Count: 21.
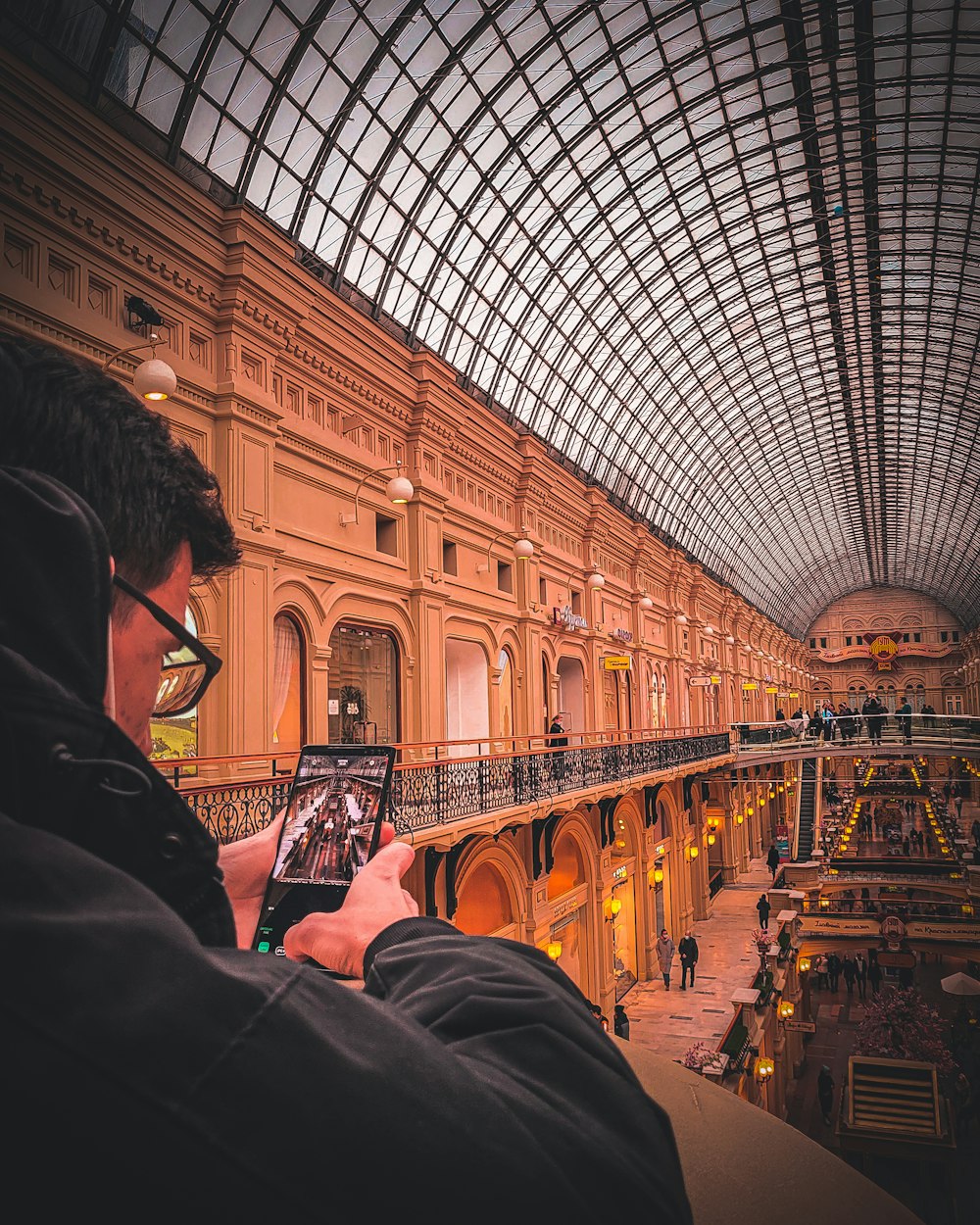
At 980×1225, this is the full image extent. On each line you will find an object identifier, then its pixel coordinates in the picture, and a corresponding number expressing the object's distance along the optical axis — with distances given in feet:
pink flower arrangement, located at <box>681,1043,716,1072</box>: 57.72
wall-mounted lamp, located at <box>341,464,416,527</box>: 45.52
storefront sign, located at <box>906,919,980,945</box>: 101.14
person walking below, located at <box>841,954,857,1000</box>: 102.91
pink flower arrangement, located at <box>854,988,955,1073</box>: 63.36
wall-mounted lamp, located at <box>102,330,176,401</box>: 29.04
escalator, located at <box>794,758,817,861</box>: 134.31
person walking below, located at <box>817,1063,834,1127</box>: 69.00
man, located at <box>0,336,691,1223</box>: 1.93
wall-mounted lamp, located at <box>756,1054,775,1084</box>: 64.21
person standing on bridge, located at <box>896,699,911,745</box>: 131.54
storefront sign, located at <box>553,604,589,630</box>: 84.07
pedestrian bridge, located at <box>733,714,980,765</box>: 126.41
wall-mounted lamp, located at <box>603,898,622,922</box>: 79.82
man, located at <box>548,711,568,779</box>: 61.82
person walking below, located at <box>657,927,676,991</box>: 91.35
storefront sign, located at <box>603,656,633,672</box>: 91.15
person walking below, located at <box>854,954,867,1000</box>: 102.06
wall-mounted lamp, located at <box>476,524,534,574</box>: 60.95
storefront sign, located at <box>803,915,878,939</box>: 104.94
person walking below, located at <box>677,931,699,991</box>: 90.99
